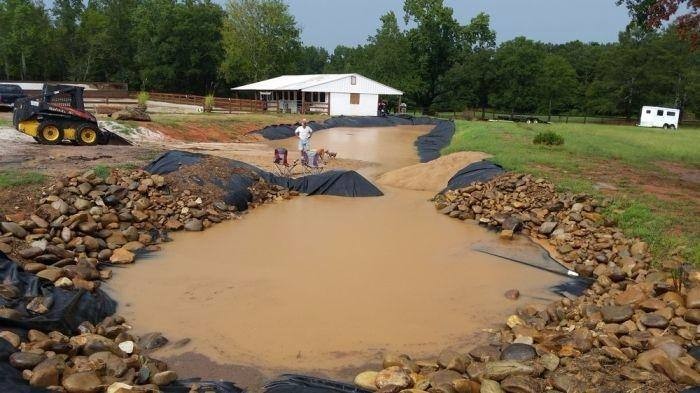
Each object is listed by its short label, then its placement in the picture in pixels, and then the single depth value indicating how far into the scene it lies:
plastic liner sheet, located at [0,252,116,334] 6.29
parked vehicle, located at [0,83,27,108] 29.94
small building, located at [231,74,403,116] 45.19
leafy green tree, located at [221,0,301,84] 57.50
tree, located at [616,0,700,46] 12.08
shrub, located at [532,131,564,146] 22.09
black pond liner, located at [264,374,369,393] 5.38
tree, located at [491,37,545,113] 55.81
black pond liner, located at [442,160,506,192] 15.36
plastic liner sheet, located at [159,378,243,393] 5.50
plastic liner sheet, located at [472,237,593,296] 8.95
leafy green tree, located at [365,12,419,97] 59.44
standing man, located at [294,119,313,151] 17.98
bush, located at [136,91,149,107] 38.80
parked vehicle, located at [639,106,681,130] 46.81
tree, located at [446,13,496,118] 56.31
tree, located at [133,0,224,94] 60.06
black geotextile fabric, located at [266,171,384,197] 15.62
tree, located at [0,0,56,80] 59.36
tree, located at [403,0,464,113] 63.22
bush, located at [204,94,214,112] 41.28
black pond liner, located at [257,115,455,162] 27.62
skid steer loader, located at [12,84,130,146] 17.95
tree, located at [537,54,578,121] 57.12
